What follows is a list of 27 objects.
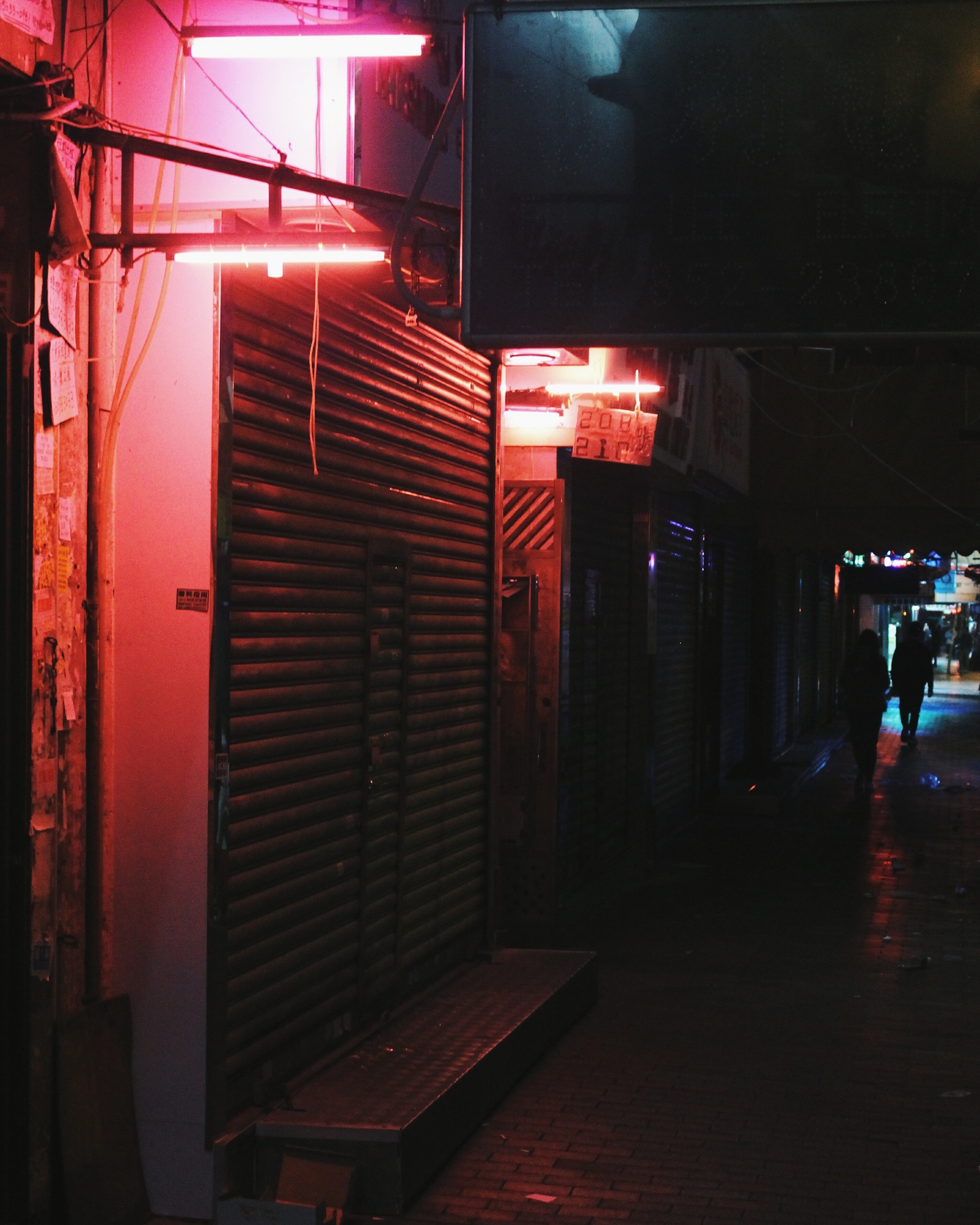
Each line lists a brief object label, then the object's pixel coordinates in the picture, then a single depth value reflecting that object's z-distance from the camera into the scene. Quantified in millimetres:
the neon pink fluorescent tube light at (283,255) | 5062
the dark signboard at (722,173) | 4141
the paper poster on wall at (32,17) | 4922
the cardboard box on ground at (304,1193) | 5207
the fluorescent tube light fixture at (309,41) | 4660
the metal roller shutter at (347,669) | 5789
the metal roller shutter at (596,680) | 11148
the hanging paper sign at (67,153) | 5215
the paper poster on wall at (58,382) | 5121
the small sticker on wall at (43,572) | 5086
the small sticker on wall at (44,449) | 5098
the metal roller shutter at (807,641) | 26578
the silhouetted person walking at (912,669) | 24484
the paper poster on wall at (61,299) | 5148
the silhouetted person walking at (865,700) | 19094
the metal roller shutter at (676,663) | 14344
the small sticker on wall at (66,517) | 5227
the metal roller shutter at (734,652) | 18844
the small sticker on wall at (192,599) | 5438
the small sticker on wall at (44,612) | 5082
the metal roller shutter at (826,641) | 30078
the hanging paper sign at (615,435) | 9906
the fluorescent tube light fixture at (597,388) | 9914
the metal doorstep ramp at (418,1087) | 5527
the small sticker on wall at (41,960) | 5082
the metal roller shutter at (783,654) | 22969
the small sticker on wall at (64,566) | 5223
